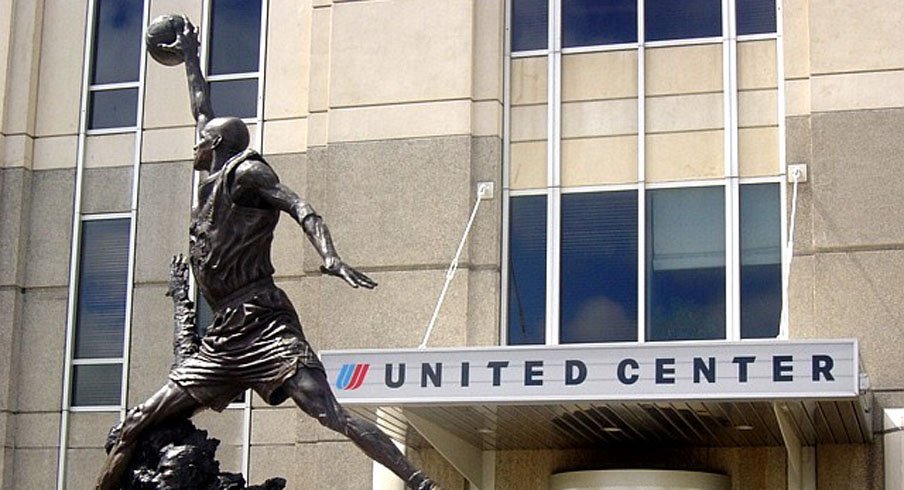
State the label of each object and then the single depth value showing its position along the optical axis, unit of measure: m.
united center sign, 15.02
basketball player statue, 8.20
